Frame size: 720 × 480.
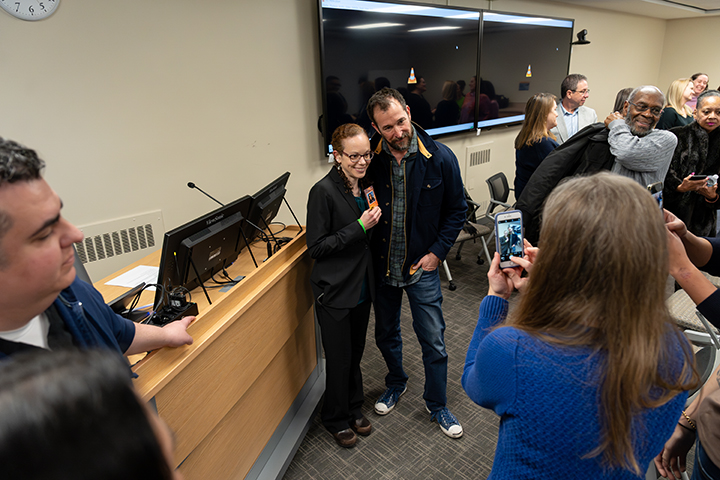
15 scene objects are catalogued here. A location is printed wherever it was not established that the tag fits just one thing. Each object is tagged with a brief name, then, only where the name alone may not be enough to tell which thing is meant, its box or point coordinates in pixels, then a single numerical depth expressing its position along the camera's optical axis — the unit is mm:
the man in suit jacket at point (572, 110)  3758
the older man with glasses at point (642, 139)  2006
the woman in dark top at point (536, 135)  3057
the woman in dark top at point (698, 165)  2713
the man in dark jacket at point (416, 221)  1939
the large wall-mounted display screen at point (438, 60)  3352
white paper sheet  1944
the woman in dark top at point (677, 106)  4336
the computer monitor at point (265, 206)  1937
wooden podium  1293
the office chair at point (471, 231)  3676
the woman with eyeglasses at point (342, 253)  1844
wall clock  2100
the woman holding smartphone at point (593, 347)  757
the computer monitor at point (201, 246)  1453
